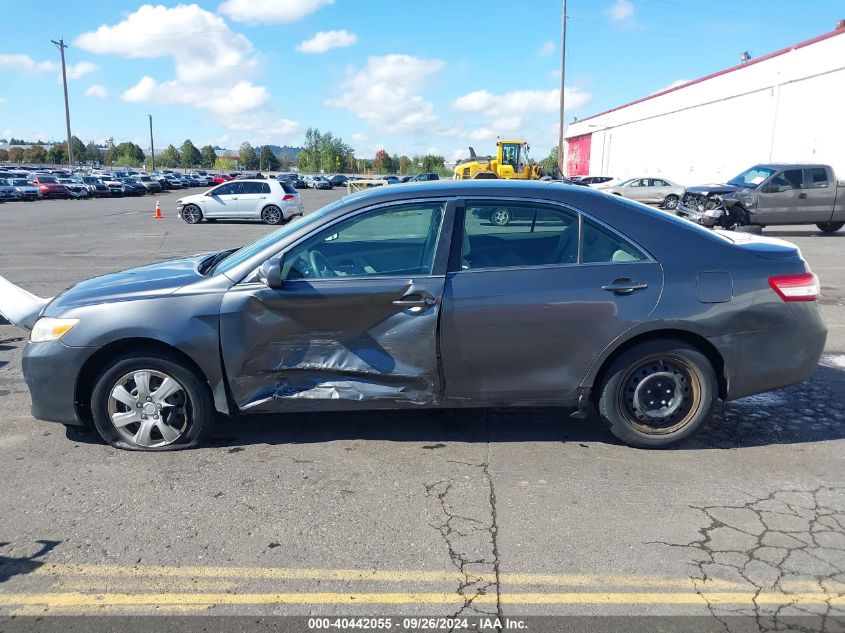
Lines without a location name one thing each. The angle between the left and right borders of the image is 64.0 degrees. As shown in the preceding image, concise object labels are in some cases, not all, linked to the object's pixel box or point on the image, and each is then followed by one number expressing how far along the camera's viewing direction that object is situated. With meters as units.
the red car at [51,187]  45.81
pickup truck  18.45
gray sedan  4.16
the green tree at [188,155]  153.00
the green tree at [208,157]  156.69
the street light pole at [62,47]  66.75
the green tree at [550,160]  88.16
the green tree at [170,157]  154.12
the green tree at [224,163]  143.95
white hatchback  24.75
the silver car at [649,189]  31.98
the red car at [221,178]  77.73
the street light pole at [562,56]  45.84
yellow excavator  31.86
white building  27.17
